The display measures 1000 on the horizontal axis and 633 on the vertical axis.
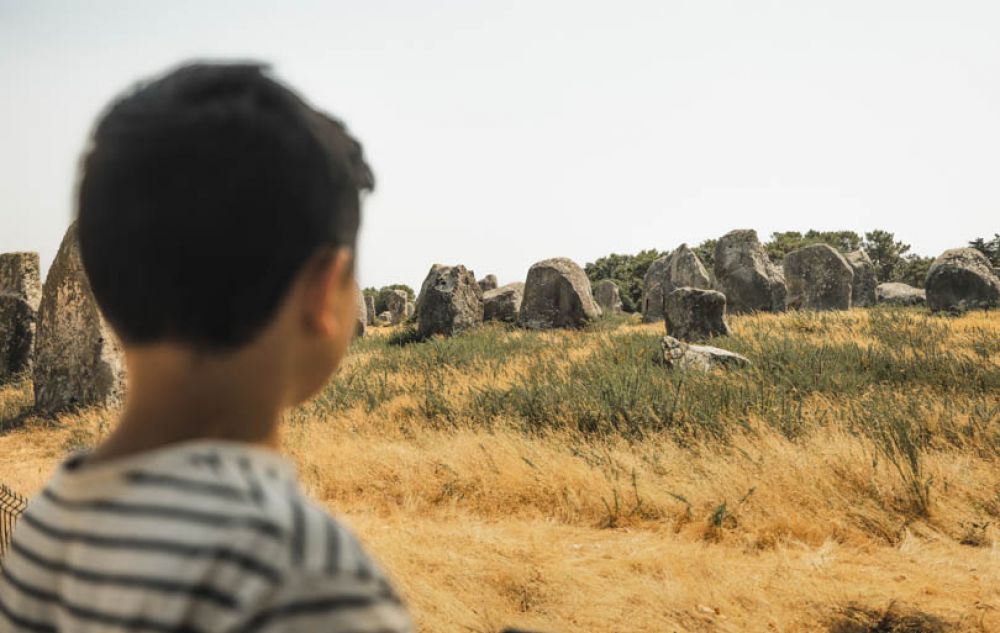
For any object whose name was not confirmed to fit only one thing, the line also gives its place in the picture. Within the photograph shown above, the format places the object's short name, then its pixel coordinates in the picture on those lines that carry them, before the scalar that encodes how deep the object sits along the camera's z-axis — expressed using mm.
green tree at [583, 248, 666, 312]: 37181
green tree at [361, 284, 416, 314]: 50331
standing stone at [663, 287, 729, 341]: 12875
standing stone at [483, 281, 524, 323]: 20938
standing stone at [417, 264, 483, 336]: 16594
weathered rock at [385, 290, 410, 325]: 36188
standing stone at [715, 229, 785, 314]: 20547
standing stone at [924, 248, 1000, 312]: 17547
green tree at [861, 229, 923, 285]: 50688
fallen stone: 8977
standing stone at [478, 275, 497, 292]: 29772
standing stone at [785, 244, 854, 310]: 21531
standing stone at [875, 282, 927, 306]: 25938
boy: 674
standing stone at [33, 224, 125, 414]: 9250
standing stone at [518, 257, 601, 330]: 18408
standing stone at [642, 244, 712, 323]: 20734
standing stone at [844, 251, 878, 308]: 24766
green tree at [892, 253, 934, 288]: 42438
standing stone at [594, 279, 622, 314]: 29000
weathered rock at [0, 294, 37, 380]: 12141
